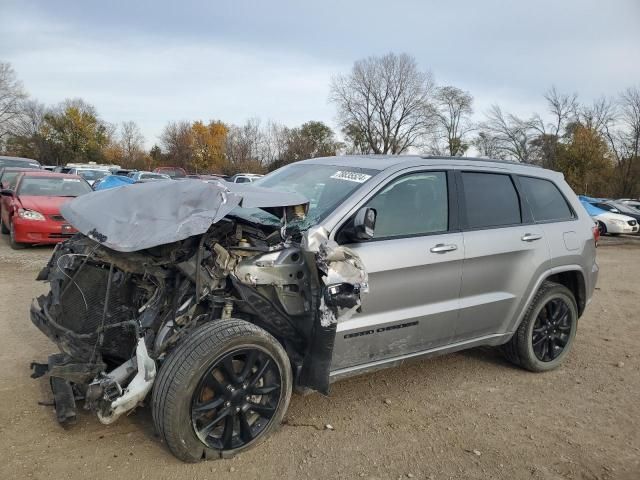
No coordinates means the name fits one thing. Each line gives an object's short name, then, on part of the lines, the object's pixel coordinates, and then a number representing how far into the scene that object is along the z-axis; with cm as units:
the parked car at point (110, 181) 1533
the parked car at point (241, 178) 2450
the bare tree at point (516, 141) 4316
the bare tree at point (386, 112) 5484
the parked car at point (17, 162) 2047
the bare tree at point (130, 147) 6097
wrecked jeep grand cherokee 268
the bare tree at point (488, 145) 4578
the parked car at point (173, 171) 3170
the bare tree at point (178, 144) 5338
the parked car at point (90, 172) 2322
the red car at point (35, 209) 866
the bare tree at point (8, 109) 5091
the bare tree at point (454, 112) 5829
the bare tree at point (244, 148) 4812
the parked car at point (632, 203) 2252
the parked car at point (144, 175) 2353
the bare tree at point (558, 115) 4044
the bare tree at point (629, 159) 3528
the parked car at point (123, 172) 2628
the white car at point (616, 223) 1812
